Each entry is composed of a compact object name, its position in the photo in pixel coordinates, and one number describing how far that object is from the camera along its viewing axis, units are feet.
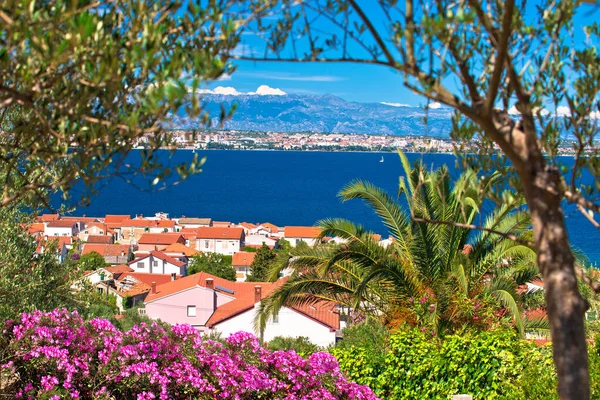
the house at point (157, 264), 223.51
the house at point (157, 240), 271.08
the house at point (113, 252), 250.16
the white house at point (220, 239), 275.59
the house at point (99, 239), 268.21
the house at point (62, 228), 305.53
